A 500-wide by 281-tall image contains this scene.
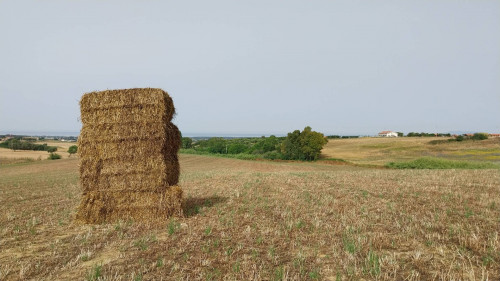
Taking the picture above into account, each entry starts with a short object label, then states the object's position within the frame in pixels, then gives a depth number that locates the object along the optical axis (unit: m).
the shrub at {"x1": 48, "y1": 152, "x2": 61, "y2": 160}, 51.64
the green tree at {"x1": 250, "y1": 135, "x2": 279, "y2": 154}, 78.09
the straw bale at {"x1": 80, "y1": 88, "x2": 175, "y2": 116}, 8.45
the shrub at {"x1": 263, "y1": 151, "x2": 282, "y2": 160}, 62.94
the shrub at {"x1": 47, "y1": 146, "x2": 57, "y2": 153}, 64.69
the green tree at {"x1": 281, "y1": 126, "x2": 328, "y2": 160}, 61.03
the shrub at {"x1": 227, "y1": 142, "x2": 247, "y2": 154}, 86.56
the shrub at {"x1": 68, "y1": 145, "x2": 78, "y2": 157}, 64.22
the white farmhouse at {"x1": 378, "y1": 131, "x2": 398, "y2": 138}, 138.82
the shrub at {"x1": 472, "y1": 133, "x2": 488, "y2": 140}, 65.30
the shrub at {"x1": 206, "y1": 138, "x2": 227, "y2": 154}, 87.88
